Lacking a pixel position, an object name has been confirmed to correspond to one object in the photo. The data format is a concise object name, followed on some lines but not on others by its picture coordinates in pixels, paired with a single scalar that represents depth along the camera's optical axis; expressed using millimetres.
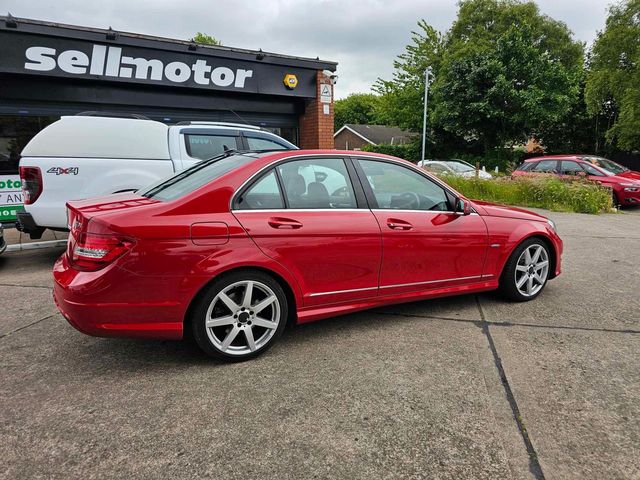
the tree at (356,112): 76325
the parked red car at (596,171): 12984
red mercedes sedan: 2824
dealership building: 8695
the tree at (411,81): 30484
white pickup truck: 5609
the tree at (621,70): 18891
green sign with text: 8180
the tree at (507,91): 24109
